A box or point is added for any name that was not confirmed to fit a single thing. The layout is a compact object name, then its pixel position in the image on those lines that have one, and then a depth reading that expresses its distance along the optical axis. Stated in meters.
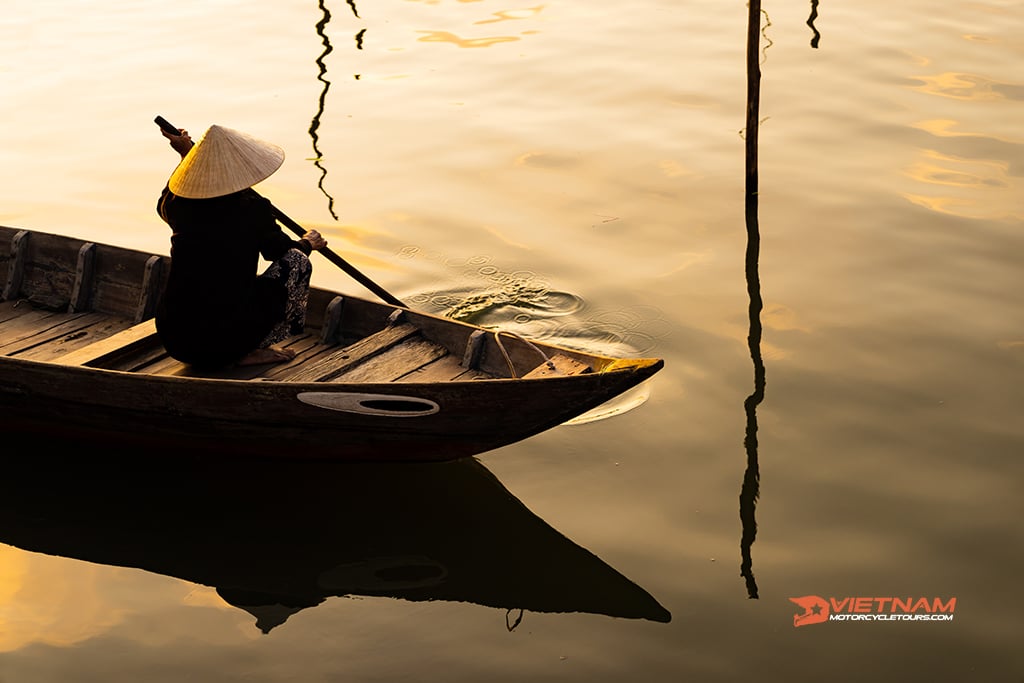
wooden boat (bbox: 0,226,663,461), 10.59
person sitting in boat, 11.14
